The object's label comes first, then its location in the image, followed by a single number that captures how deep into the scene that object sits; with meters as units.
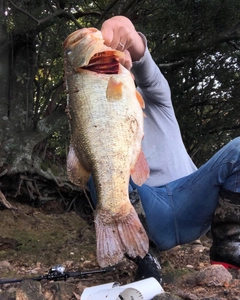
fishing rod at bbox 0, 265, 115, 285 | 2.00
